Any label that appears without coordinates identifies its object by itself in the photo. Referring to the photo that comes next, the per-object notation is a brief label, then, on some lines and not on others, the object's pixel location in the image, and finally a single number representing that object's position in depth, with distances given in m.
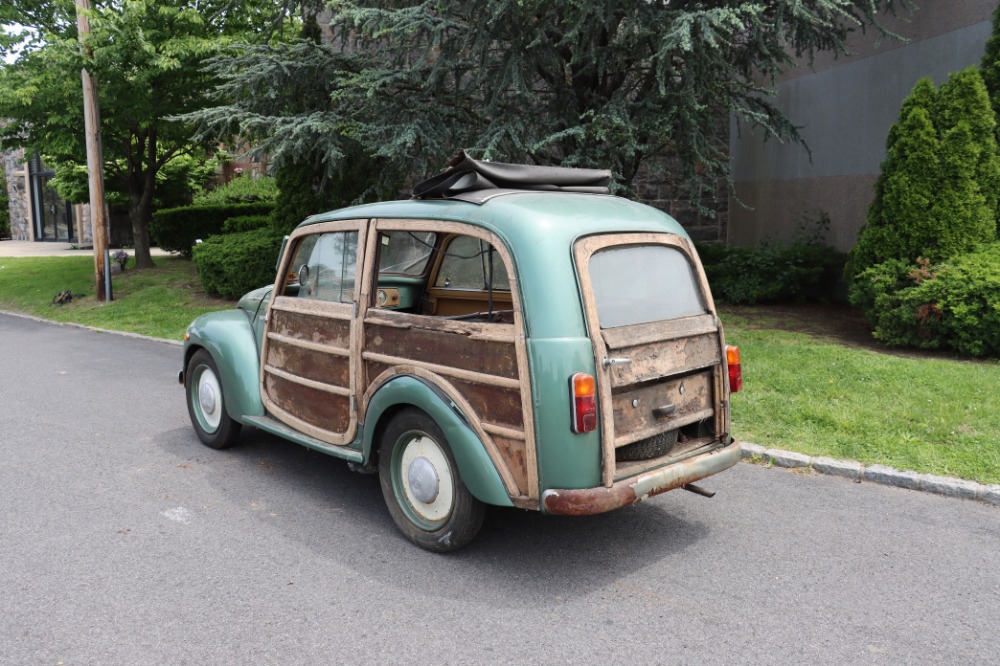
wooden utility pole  14.68
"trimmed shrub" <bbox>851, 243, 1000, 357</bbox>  7.97
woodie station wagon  3.81
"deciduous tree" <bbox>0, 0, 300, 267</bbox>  14.20
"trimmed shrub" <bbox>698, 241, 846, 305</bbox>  11.62
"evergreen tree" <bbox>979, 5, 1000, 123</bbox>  9.08
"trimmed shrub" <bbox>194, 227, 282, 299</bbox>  14.36
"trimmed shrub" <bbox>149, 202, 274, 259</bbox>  21.22
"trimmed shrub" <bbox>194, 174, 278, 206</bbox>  24.28
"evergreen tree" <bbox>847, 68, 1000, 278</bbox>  8.81
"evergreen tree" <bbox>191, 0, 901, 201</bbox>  9.53
